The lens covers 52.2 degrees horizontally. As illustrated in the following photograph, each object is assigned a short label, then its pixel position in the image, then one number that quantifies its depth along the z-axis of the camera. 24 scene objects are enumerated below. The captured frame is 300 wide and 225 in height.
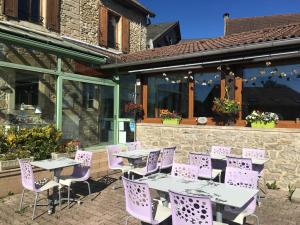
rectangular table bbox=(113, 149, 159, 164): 6.36
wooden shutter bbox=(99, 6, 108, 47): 12.45
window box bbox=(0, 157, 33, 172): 6.11
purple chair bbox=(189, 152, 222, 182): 5.62
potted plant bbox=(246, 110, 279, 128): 7.11
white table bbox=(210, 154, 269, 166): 5.81
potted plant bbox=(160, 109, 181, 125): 8.73
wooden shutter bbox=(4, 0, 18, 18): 9.00
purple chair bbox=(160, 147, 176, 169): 6.46
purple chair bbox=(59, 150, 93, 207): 5.75
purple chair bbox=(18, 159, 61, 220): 4.75
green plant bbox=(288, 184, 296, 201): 6.07
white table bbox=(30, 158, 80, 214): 5.08
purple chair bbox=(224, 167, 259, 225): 3.70
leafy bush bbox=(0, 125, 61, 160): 6.61
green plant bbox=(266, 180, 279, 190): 6.83
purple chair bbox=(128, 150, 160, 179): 6.08
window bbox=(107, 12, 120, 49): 13.23
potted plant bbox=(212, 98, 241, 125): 7.56
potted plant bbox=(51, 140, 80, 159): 7.26
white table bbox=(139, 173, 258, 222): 3.30
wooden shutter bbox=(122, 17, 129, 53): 13.60
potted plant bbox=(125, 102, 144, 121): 9.40
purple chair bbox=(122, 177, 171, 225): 3.44
